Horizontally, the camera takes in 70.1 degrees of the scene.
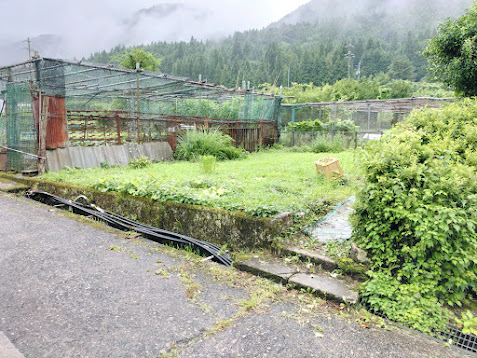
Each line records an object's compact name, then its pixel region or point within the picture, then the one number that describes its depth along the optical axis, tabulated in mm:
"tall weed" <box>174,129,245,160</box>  11625
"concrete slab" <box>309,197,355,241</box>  4148
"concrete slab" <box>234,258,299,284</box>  3490
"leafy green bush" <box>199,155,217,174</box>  7930
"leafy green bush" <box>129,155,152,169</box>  9555
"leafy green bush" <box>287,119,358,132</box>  18453
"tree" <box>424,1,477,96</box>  7379
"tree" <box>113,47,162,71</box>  33906
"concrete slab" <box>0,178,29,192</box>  7434
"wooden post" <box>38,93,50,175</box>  7914
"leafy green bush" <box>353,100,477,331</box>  2883
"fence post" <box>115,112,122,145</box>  10447
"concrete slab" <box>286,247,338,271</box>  3582
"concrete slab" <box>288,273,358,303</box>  3104
